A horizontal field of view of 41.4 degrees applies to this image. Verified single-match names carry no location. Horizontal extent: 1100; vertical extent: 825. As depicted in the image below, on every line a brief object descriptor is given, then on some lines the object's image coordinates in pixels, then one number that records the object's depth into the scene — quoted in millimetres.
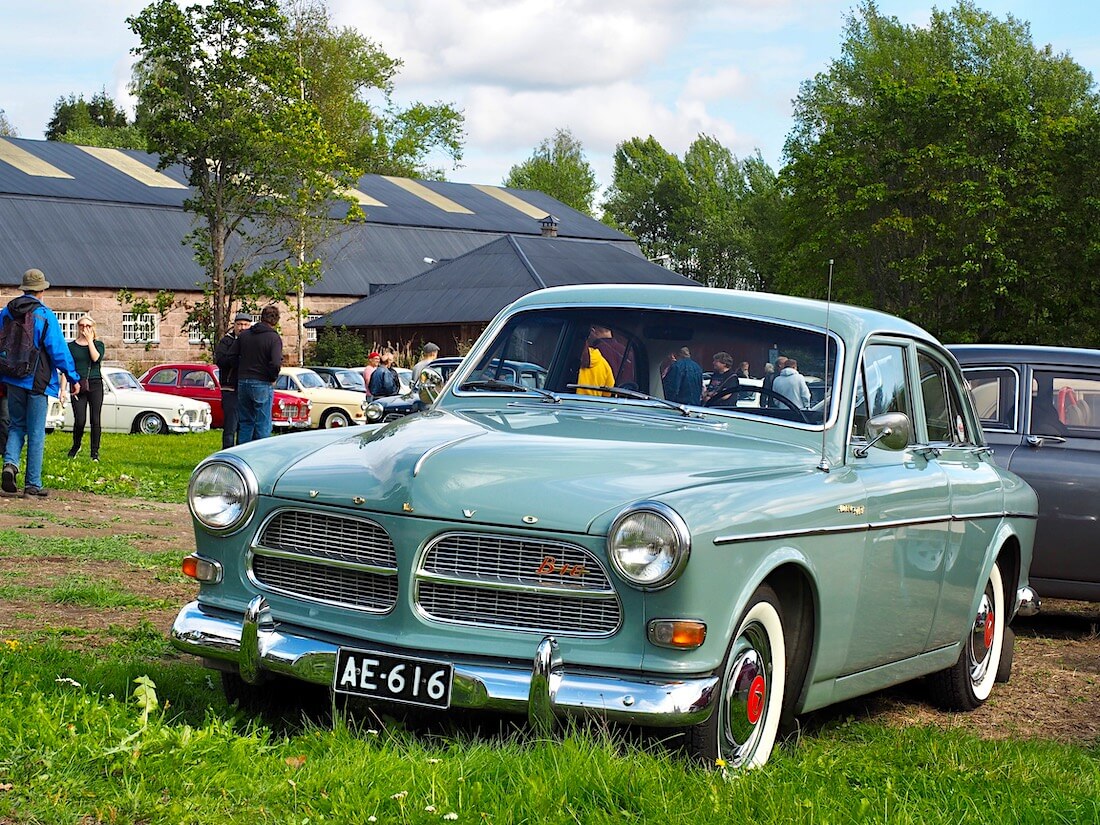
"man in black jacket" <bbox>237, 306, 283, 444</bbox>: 16312
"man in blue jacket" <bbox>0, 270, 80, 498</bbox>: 12945
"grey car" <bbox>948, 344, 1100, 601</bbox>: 8508
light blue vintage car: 4508
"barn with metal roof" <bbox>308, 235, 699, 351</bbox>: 51656
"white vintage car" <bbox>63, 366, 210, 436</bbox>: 29000
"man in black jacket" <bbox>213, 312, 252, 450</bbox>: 16766
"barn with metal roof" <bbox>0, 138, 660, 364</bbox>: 53500
